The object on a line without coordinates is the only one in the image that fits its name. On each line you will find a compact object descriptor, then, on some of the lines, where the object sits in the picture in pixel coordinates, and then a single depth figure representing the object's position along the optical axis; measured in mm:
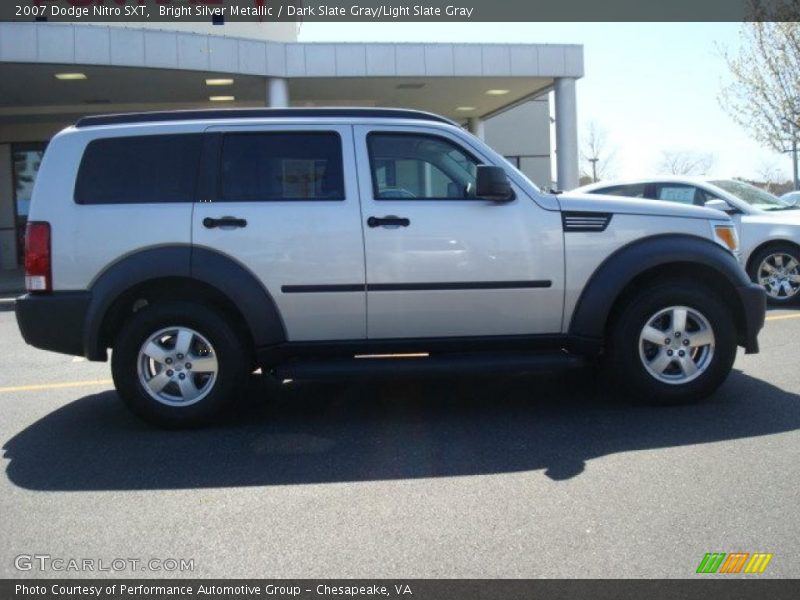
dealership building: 15617
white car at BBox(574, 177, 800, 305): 10133
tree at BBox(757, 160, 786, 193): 48506
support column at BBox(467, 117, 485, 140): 25908
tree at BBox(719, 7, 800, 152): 19297
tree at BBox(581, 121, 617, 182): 50594
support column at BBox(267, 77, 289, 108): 17656
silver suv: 5465
